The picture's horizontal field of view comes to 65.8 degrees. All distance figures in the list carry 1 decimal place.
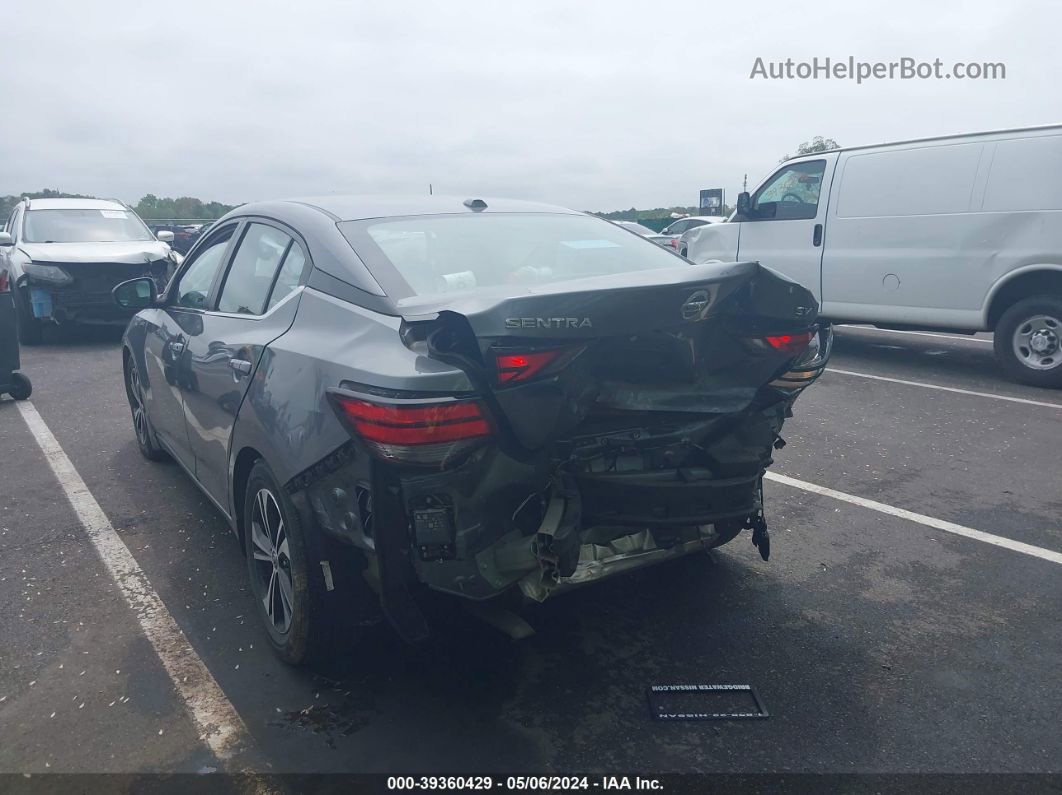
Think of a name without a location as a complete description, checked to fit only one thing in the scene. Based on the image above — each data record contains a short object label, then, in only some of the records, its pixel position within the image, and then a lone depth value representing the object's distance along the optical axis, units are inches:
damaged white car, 399.5
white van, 295.1
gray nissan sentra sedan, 94.2
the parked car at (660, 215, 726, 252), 838.2
